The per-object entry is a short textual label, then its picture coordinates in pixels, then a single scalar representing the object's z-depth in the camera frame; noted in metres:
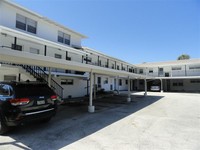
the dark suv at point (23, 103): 4.74
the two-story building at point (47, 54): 7.82
